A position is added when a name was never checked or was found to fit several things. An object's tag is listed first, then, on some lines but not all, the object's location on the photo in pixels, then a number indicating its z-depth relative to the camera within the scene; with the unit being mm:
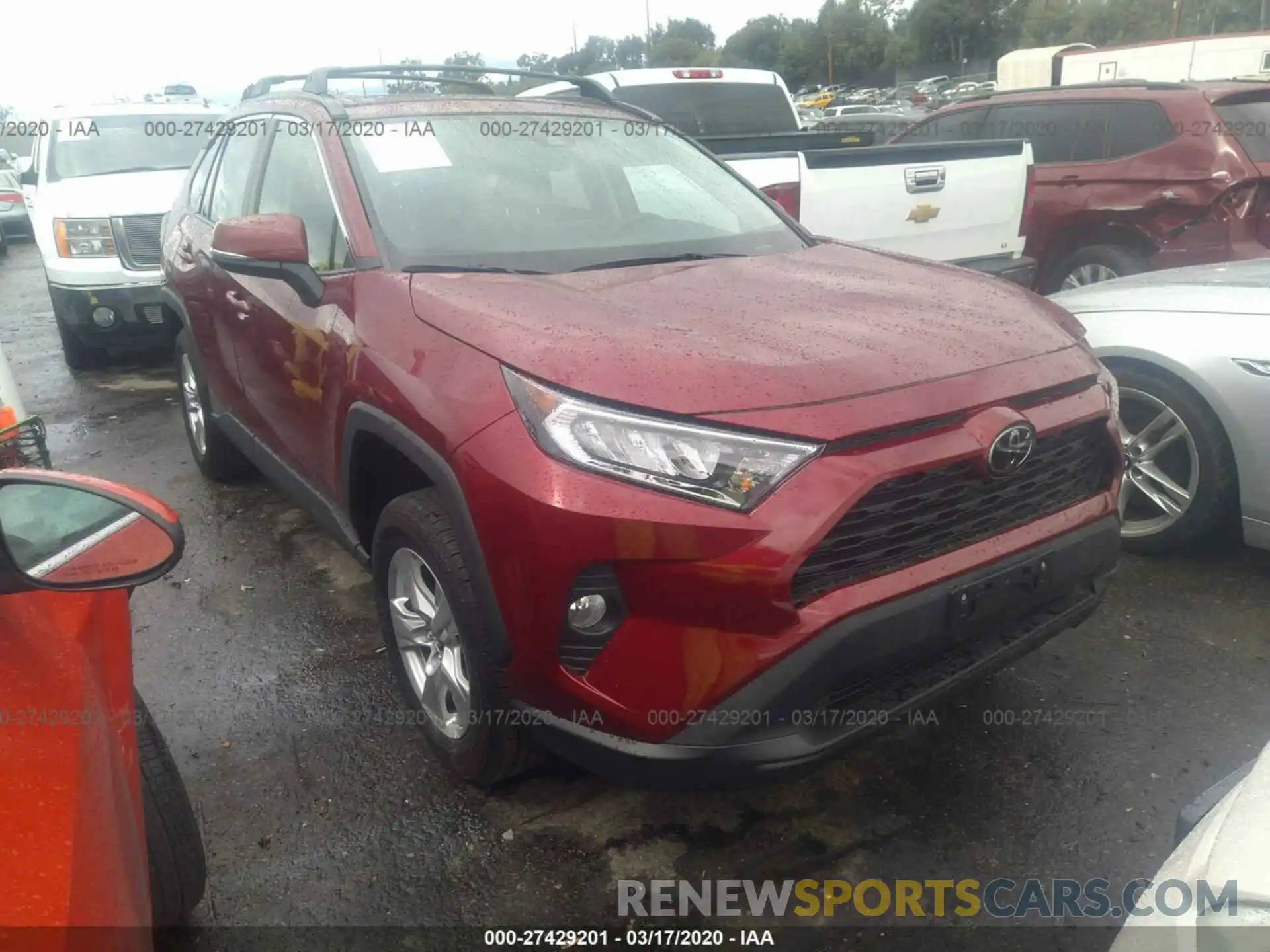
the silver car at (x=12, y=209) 15266
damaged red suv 5863
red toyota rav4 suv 1922
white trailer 19047
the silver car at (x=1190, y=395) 3299
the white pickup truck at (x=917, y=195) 4656
